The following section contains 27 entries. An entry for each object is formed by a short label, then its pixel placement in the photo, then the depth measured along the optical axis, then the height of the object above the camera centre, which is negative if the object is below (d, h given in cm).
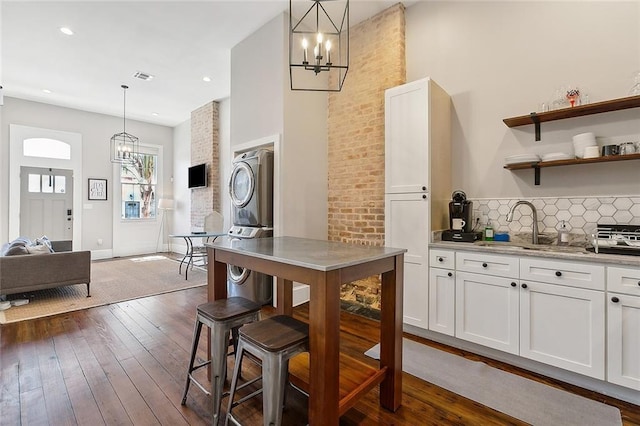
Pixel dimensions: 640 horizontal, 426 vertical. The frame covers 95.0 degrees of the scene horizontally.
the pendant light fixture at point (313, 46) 346 +225
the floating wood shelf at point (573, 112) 213 +80
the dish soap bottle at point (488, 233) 280 -20
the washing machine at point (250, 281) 363 -87
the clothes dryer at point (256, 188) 366 +30
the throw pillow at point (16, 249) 368 -48
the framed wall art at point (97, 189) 699 +55
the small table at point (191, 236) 467 -39
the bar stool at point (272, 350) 137 -68
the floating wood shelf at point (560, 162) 213 +40
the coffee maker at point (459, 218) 277 -6
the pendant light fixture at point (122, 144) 698 +171
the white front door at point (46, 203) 611 +19
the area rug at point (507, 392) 175 -122
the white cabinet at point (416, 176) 278 +36
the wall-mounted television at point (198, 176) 659 +83
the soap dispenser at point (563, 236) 242 -20
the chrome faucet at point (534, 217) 256 -5
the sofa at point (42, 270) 360 -76
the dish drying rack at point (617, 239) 194 -19
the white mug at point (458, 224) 283 -12
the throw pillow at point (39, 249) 389 -51
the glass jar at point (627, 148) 214 +47
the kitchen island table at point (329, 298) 139 -49
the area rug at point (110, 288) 359 -117
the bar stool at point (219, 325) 168 -70
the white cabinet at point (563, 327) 192 -80
